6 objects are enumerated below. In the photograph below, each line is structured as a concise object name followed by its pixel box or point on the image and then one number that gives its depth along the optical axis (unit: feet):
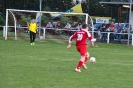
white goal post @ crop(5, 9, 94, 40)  119.62
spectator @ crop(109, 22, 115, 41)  130.67
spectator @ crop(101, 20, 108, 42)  130.52
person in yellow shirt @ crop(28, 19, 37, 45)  107.34
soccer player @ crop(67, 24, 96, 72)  55.01
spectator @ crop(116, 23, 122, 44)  129.15
